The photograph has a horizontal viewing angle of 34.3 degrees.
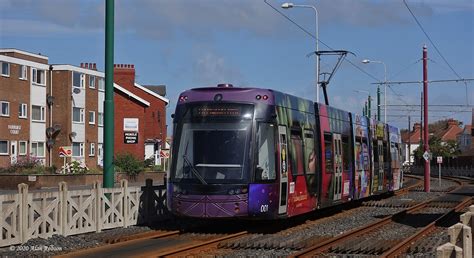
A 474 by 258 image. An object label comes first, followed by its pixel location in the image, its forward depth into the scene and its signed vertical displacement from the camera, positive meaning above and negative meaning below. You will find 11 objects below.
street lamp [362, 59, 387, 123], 59.91 +3.87
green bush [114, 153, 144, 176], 53.75 -0.48
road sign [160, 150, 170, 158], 57.62 +0.31
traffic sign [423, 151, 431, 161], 38.99 +0.15
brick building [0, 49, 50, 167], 53.34 +3.84
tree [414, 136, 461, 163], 107.85 +1.61
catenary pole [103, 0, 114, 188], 18.34 +1.32
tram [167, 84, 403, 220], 15.83 +0.05
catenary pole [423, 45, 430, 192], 38.41 +3.09
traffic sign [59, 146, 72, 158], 50.66 +0.40
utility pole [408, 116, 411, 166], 123.31 +0.29
